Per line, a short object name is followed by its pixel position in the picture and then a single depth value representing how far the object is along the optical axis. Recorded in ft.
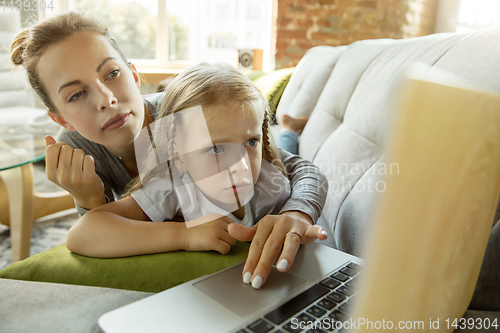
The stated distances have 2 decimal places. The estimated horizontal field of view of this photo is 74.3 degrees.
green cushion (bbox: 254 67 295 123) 3.80
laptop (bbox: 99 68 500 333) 0.47
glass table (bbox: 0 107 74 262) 2.29
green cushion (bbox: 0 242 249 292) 1.16
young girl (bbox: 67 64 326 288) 1.27
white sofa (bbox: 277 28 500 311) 1.29
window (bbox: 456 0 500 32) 6.73
